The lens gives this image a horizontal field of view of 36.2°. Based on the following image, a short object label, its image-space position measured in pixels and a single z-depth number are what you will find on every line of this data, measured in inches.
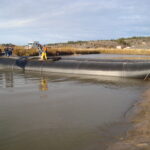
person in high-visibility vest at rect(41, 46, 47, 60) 757.3
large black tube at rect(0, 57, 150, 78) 549.6
